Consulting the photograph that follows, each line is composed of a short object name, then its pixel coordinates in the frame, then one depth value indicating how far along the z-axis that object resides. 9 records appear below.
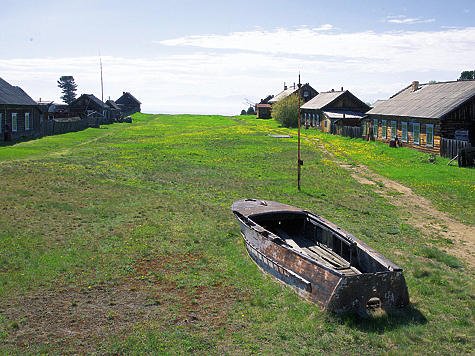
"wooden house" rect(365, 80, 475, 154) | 31.19
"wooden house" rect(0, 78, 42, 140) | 35.66
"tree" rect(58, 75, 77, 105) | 130.50
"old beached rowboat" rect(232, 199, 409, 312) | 8.18
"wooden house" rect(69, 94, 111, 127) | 73.00
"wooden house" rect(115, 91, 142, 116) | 116.26
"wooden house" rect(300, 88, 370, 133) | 54.19
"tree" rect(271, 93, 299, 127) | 66.94
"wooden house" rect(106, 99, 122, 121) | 81.79
